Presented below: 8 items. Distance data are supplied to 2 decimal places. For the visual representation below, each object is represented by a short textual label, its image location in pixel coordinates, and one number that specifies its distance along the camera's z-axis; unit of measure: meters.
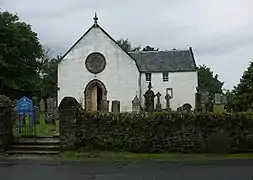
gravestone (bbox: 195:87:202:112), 36.65
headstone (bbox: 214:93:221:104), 57.27
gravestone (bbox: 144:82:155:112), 36.63
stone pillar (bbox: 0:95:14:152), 21.77
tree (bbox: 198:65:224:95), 100.81
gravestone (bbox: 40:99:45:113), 45.71
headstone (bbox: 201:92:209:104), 39.12
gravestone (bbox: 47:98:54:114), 42.78
